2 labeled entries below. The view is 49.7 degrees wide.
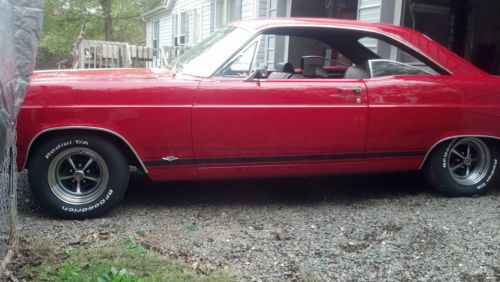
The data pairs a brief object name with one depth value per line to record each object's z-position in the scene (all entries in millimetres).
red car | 4258
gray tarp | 2848
